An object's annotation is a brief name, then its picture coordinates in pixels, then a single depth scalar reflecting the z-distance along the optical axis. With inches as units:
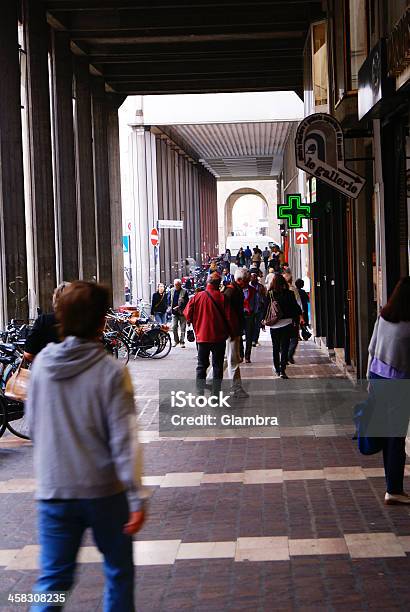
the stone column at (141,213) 1758.1
